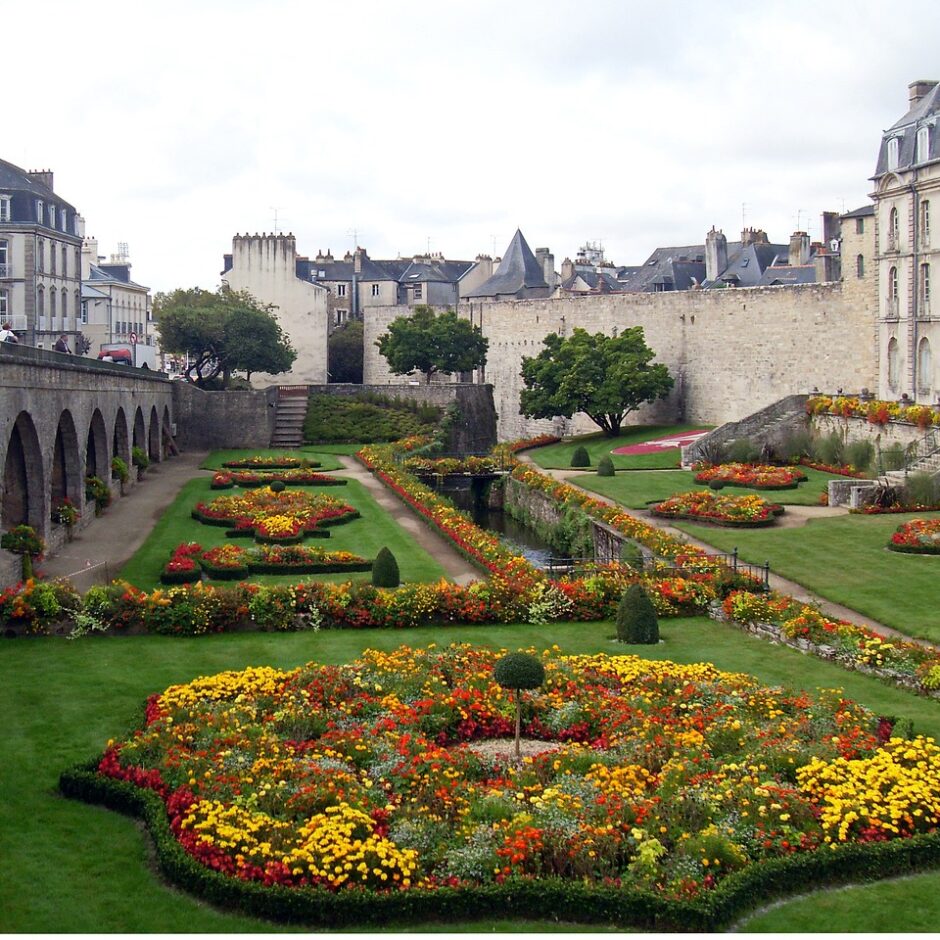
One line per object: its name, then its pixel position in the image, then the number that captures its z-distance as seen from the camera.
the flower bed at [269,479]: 43.12
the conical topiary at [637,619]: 20.42
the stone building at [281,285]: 80.19
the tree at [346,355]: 83.81
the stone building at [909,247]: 42.03
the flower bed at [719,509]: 32.03
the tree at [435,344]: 69.81
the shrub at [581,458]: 48.19
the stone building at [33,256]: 51.62
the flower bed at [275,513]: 32.62
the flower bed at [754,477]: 38.16
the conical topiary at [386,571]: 24.88
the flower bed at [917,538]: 26.94
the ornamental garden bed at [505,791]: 10.87
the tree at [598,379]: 54.75
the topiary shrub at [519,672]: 14.05
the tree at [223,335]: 66.31
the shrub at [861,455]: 39.44
